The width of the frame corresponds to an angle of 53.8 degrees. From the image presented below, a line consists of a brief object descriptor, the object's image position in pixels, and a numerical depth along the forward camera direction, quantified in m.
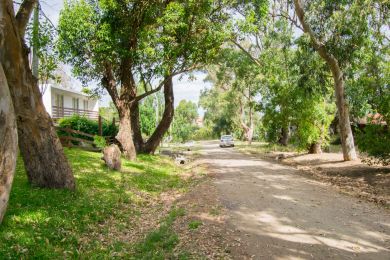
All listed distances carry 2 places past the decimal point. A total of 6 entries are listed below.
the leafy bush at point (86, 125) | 26.20
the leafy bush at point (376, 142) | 14.24
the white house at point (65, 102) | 32.44
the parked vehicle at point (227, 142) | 45.97
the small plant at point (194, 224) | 8.48
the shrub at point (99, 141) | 21.53
